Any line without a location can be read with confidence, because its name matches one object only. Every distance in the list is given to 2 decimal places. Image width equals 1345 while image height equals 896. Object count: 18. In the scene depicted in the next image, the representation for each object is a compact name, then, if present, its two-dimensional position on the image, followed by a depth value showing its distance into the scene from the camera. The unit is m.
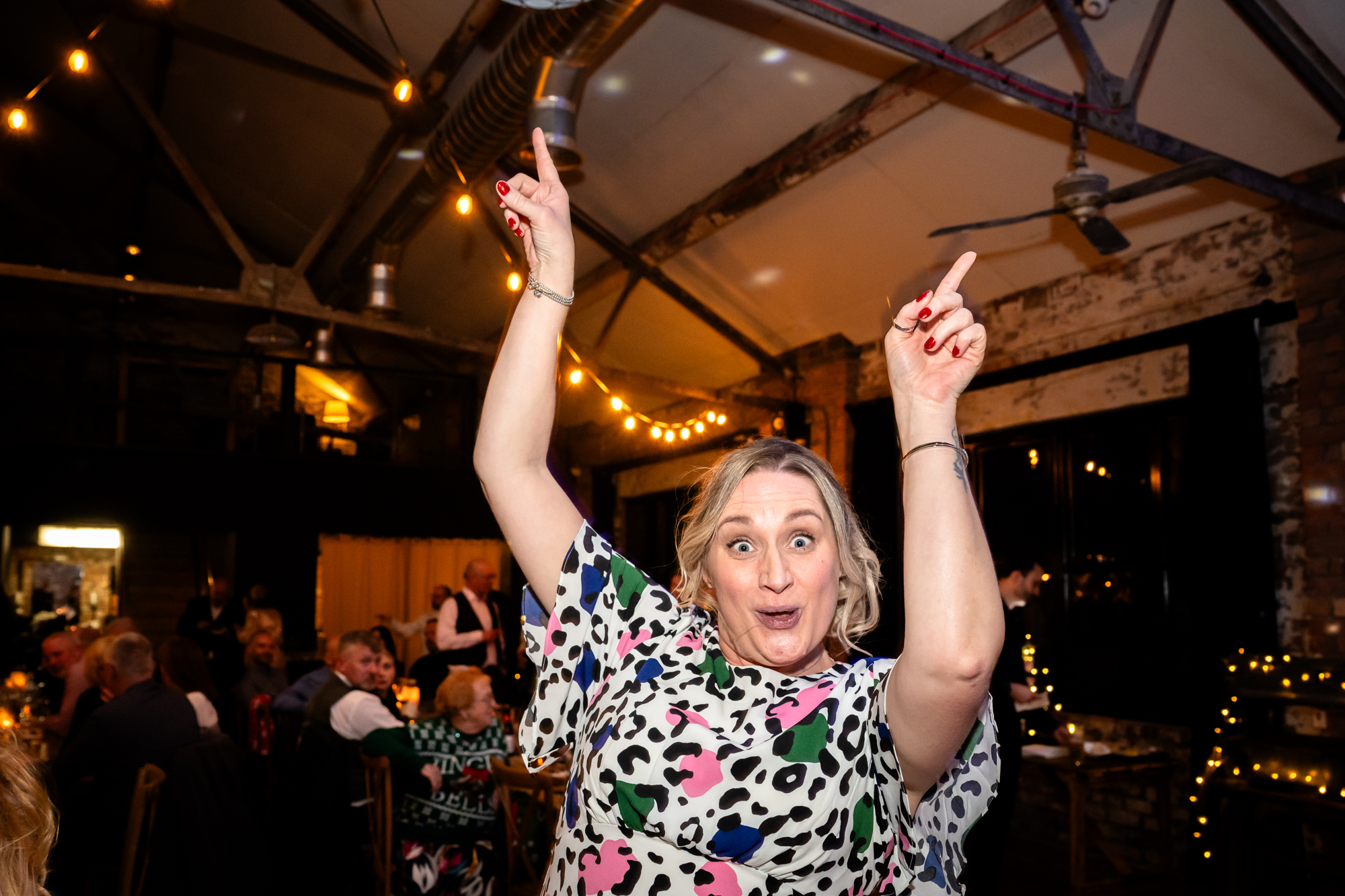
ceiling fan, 3.58
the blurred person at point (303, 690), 4.68
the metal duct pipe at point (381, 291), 6.29
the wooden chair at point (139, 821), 3.07
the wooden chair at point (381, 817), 3.48
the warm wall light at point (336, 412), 11.59
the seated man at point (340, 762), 3.60
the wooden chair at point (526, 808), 3.60
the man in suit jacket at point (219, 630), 6.92
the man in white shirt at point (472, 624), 6.11
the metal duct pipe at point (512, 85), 4.01
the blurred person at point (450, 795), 3.42
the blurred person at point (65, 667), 4.50
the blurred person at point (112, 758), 3.37
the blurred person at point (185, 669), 4.59
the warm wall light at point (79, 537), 11.40
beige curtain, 11.26
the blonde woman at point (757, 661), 0.87
